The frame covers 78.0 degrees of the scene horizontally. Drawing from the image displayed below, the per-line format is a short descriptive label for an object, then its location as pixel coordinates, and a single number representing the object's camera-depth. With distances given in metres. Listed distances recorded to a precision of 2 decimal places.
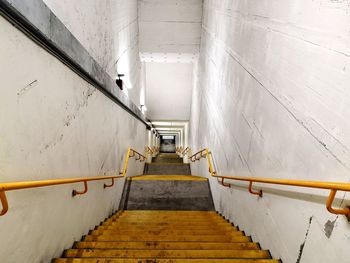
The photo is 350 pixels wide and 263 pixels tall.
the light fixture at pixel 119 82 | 4.35
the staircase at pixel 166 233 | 2.04
